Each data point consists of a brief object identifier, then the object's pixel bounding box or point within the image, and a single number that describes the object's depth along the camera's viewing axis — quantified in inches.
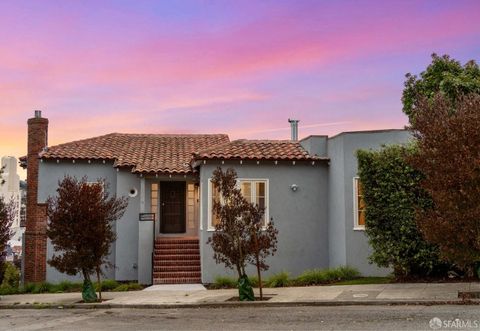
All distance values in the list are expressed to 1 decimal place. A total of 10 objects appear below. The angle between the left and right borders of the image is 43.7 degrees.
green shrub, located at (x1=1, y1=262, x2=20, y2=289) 1077.1
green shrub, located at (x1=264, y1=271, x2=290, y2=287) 697.6
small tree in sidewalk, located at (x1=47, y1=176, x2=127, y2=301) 621.3
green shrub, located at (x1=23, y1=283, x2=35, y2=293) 791.1
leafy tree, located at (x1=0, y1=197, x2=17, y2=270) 697.6
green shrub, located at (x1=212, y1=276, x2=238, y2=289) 731.4
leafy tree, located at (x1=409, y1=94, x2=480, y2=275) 514.9
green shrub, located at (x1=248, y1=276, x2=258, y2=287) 718.5
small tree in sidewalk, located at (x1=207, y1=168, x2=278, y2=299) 580.1
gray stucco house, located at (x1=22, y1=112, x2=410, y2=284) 773.3
